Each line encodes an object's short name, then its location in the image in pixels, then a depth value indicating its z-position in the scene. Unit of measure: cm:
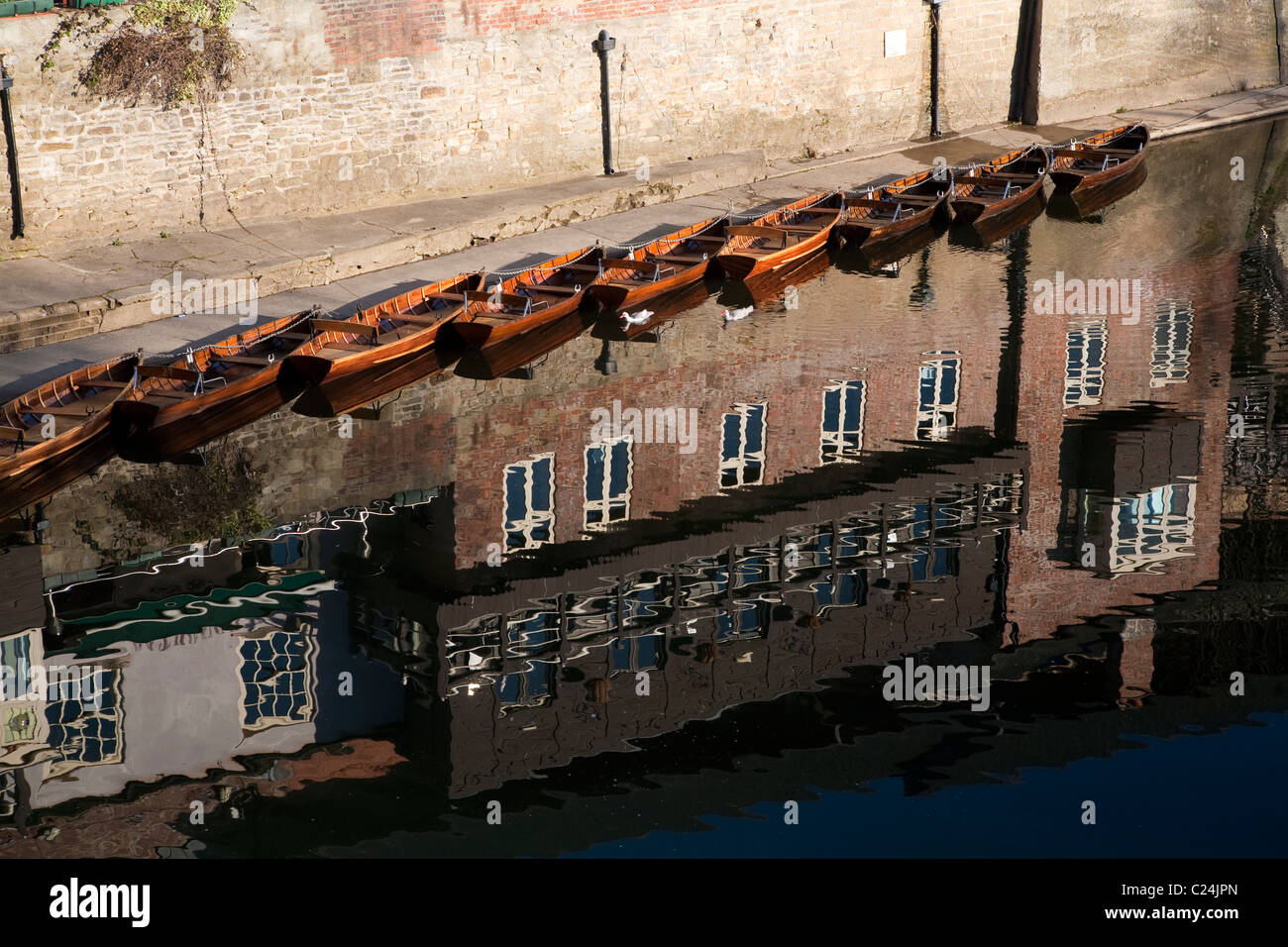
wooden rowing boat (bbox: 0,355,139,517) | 2241
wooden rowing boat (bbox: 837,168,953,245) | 3316
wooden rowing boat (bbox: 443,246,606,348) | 2739
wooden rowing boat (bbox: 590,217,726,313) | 2912
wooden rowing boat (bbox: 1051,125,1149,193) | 3700
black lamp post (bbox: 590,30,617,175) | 3517
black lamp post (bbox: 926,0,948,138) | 4075
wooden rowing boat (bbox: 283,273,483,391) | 2561
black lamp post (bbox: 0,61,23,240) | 2838
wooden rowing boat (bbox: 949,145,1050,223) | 3484
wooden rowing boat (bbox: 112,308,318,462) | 2406
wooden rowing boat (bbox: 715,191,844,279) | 3070
